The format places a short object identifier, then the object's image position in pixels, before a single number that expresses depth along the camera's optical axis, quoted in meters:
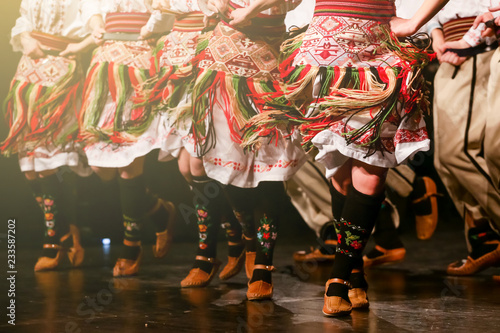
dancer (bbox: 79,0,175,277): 2.64
